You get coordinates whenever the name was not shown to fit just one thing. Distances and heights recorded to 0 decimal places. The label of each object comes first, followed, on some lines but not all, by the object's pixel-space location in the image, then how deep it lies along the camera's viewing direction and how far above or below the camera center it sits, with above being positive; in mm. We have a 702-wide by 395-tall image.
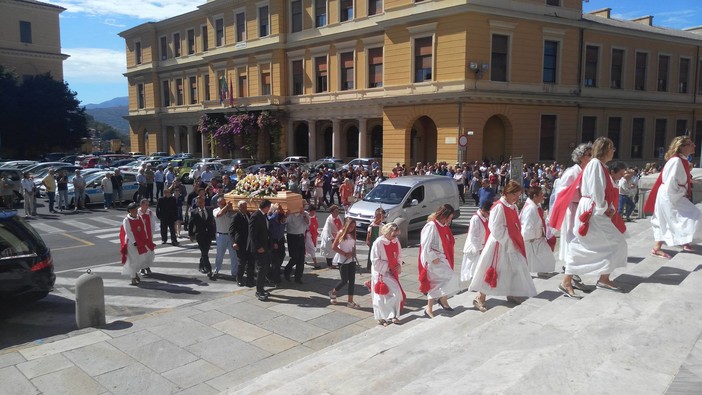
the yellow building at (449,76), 29906 +4965
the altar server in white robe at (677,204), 7540 -806
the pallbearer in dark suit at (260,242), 9672 -1754
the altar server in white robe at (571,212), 6887 -829
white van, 15773 -1623
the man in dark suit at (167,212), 14625 -1834
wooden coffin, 11055 -1133
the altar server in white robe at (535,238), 8477 -1461
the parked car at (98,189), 23047 -1854
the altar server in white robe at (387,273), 7566 -1837
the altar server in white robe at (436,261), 7547 -1627
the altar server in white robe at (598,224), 6422 -934
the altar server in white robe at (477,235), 8188 -1361
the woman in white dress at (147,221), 11250 -1596
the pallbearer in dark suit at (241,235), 10211 -1698
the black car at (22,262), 8164 -1852
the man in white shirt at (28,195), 20359 -1895
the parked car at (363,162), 30975 -838
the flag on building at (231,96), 43562 +4376
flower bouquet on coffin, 11125 -1017
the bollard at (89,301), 7988 -2371
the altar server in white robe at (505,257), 6996 -1470
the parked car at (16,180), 24469 -1558
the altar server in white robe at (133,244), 10884 -2017
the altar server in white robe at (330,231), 12188 -1935
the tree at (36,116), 53250 +3291
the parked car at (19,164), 32309 -1056
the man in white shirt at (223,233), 11195 -1836
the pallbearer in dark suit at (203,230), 11422 -1827
